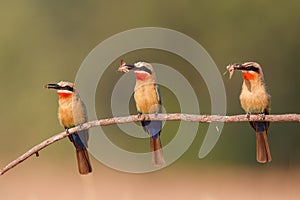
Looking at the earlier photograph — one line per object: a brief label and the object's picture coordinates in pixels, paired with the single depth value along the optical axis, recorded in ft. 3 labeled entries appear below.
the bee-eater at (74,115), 24.73
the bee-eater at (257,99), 24.08
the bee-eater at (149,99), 26.00
